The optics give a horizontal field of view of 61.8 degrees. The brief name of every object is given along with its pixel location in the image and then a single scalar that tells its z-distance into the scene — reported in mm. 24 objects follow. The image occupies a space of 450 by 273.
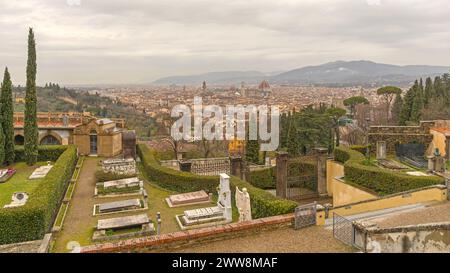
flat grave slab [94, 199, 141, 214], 14812
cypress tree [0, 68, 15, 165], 23281
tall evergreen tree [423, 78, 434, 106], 39131
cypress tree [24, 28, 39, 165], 23281
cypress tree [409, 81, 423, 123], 36719
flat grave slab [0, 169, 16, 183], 19509
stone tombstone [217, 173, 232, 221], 13922
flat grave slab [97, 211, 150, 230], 12562
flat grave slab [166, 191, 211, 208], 15910
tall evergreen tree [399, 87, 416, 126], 38750
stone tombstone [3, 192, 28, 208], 14812
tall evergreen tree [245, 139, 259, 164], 34094
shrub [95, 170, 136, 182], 19609
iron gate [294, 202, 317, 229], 9758
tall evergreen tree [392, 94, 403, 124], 47562
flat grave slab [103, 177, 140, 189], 17953
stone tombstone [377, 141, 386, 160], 21891
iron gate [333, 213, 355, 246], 8383
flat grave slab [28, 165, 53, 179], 20147
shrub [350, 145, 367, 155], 24366
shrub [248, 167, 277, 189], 23797
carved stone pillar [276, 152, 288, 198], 19750
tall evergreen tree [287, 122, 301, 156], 32219
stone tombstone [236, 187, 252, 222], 13578
